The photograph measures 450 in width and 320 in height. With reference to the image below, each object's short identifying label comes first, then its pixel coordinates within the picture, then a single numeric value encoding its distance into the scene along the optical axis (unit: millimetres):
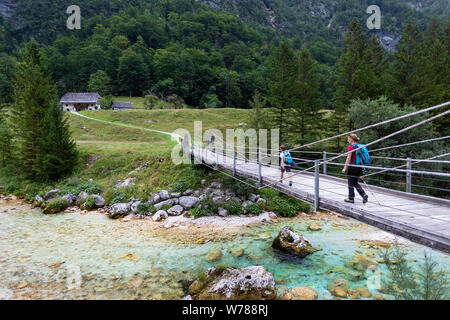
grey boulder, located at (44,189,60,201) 17156
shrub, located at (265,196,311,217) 15293
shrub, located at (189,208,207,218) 14703
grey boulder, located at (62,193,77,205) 16528
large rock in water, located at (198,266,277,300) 7559
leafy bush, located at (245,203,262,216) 15152
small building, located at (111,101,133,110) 58706
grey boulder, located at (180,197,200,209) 15539
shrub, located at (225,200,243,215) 15195
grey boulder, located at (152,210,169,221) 14453
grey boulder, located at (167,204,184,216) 15070
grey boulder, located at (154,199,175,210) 15509
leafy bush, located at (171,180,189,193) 16953
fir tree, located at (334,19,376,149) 23328
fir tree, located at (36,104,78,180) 19641
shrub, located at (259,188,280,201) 16547
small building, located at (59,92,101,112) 63750
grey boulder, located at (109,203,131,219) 14875
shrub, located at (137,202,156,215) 15220
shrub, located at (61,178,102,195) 17578
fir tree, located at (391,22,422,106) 22547
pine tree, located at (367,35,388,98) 23578
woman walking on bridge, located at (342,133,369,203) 5996
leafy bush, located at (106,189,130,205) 16359
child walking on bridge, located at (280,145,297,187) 9509
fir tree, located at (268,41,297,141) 24406
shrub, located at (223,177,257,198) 16625
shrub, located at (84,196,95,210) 16000
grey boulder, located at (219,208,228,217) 14853
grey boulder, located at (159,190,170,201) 16375
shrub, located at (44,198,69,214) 15445
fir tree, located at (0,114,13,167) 22469
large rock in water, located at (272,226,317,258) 10192
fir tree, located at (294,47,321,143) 24656
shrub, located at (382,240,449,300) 6309
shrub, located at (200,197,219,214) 15172
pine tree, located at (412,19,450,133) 22141
